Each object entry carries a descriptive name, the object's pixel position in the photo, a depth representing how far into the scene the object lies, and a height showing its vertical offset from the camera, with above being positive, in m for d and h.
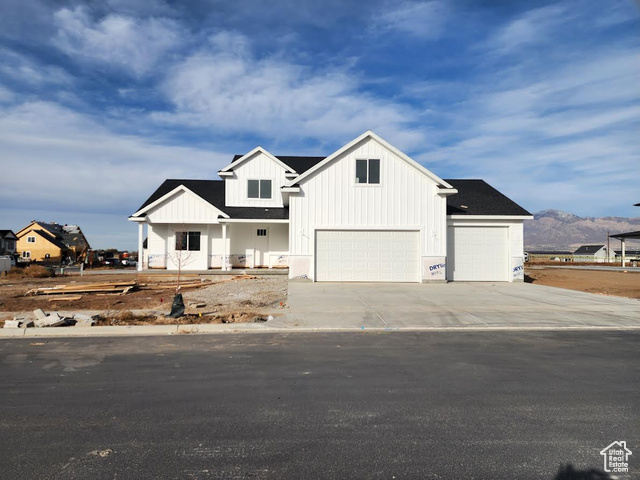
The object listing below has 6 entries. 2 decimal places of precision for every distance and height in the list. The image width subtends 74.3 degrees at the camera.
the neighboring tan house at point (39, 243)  64.19 +1.17
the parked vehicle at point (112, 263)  31.94 -1.00
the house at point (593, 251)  118.20 -0.40
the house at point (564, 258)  89.86 -1.82
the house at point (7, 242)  63.44 +1.32
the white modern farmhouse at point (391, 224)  19.28 +1.20
